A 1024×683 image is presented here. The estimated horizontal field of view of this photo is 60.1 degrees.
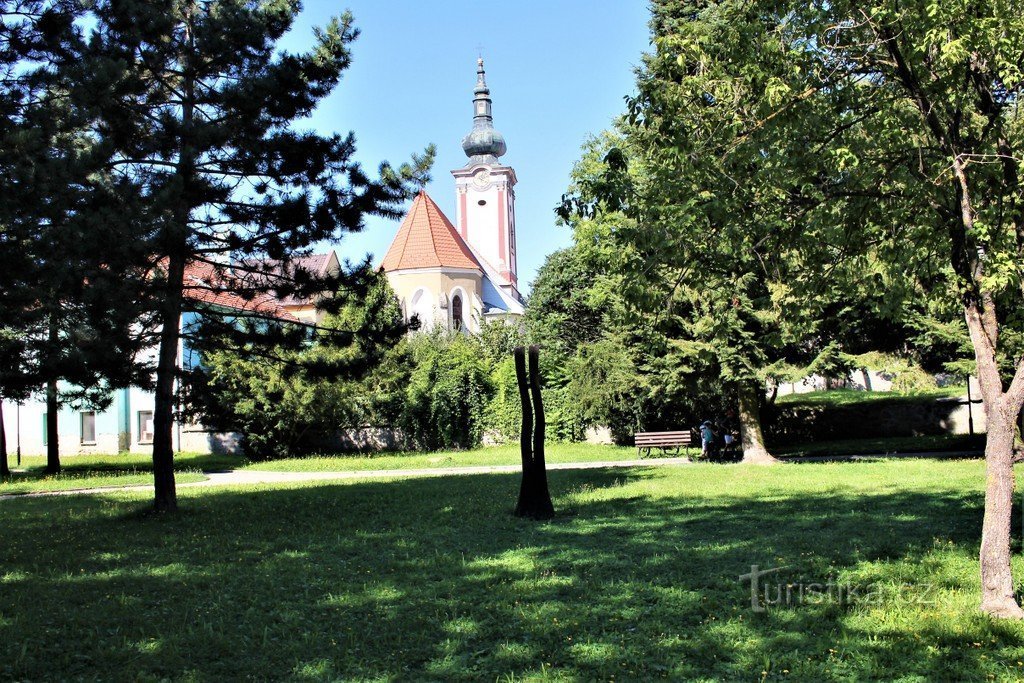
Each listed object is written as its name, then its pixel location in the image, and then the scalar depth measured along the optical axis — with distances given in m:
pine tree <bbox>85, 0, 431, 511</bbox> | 12.58
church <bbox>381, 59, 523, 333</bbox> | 48.72
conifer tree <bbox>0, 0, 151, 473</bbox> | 9.45
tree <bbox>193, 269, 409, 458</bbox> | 27.83
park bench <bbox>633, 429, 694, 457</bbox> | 24.61
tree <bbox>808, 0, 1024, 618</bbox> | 6.40
